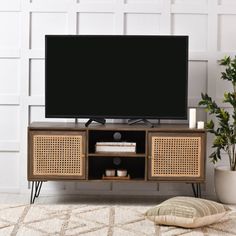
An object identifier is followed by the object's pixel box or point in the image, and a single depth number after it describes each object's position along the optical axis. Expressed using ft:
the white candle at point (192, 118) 14.79
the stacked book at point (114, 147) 14.73
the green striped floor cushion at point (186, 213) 10.35
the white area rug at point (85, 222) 9.99
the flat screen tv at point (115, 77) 14.90
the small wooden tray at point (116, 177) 14.75
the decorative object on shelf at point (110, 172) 14.85
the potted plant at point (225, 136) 14.88
